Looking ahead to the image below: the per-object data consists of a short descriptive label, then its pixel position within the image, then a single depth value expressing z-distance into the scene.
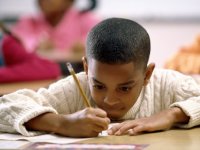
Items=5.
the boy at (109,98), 1.94
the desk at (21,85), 3.16
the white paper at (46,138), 1.84
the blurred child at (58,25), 6.69
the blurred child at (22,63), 3.66
